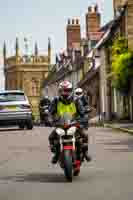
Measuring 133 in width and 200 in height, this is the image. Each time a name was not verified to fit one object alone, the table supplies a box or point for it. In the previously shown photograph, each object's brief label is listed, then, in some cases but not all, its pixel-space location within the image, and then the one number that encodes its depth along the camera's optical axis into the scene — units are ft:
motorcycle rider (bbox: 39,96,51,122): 147.23
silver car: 119.85
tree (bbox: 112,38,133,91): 179.63
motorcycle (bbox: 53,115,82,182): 44.73
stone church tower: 542.57
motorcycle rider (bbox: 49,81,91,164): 46.52
